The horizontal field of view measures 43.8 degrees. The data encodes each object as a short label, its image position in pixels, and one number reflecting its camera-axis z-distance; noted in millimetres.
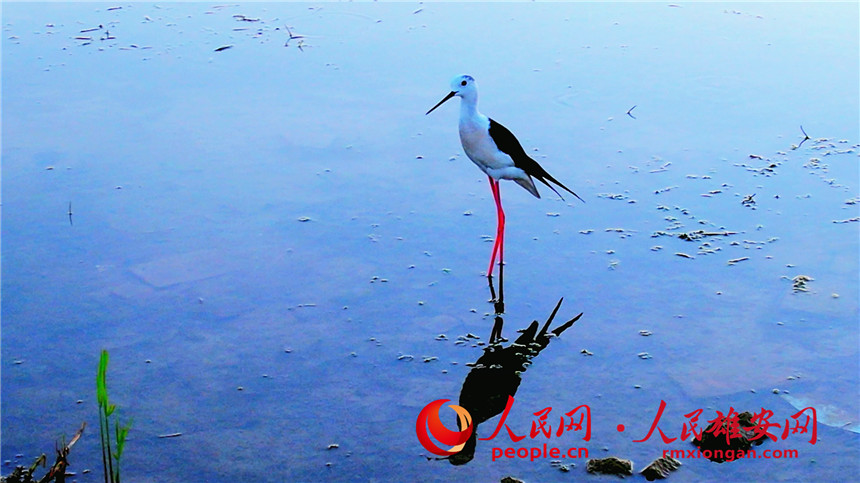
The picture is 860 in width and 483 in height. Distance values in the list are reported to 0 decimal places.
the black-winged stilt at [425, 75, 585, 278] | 5363
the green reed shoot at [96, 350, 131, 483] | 2795
